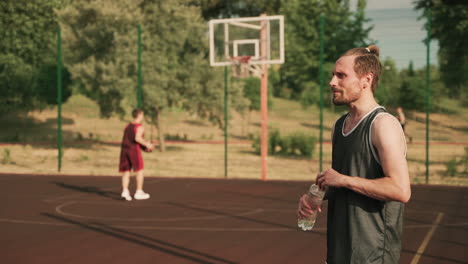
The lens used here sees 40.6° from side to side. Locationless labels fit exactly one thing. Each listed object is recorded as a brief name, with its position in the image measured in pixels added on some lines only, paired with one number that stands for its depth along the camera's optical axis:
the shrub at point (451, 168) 17.23
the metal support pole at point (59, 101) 16.53
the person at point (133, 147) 11.34
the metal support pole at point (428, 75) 14.45
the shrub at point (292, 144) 22.64
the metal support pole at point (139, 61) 16.08
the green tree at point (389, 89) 19.91
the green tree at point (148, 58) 21.28
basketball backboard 14.45
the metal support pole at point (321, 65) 15.05
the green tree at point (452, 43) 16.95
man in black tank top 2.83
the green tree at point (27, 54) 22.82
